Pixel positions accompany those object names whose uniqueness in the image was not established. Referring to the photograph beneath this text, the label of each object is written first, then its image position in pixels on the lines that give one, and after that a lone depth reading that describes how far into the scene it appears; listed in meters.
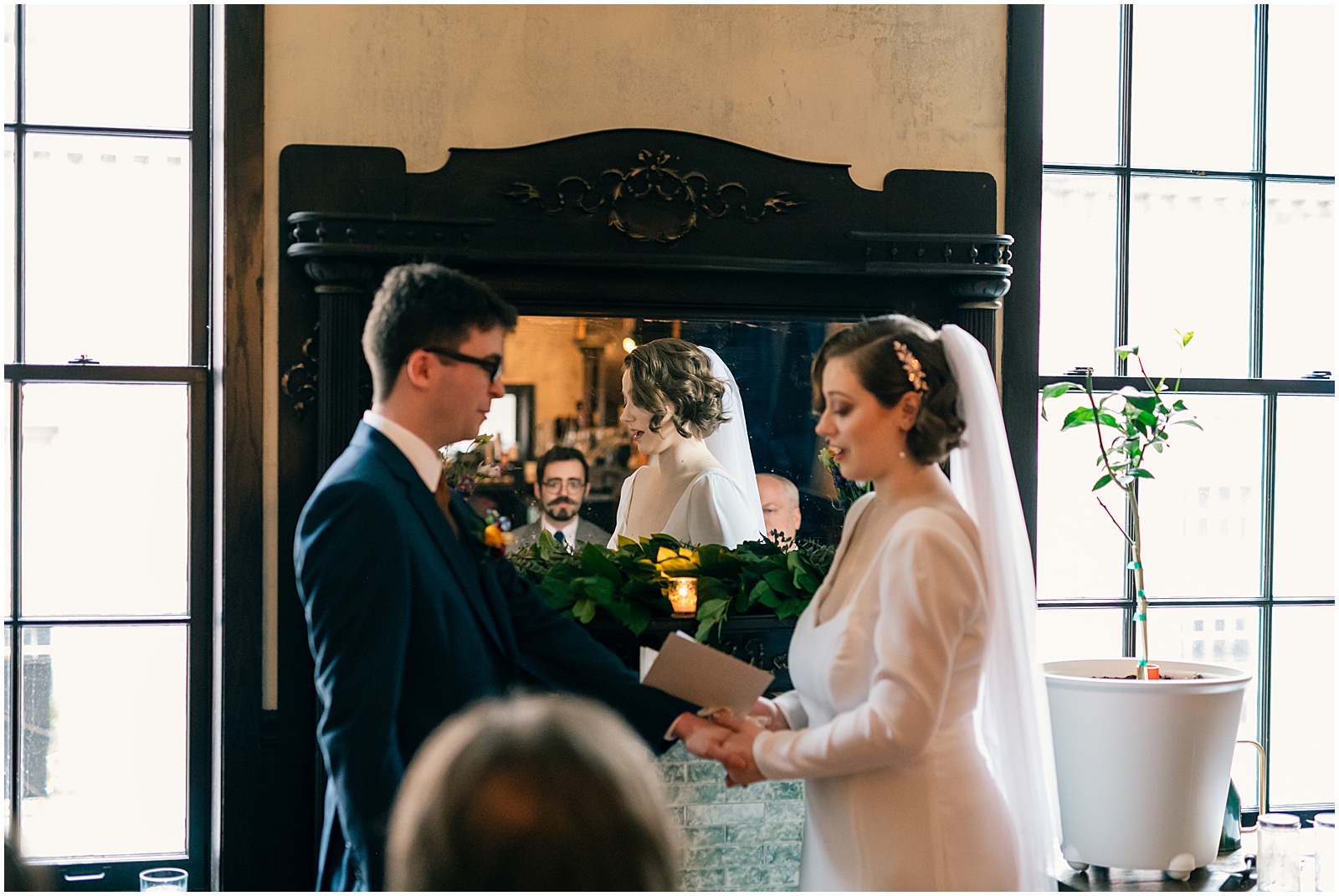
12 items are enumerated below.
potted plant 2.82
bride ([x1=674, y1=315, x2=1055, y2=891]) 1.93
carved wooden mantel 2.77
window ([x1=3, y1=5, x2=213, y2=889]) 2.94
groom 1.80
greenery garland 2.77
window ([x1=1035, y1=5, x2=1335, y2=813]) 3.39
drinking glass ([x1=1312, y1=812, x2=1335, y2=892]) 2.90
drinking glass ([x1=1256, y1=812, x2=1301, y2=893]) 2.89
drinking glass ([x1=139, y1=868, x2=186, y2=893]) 2.71
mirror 2.84
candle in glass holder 2.81
